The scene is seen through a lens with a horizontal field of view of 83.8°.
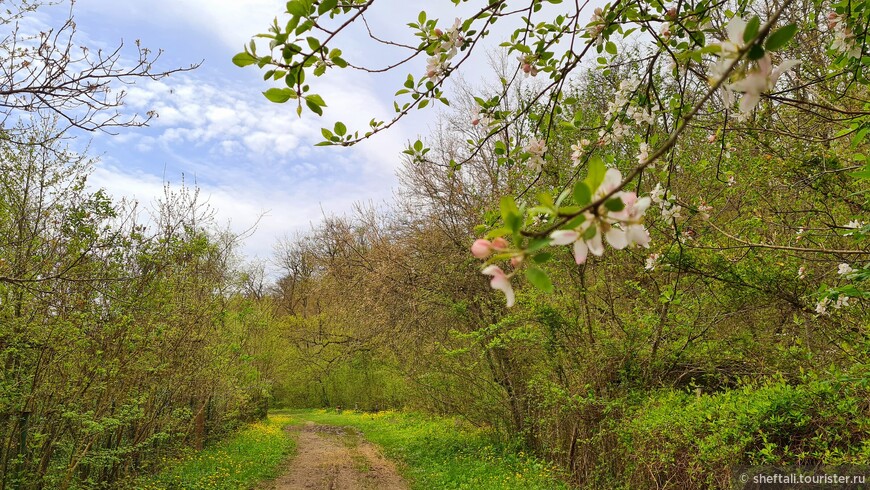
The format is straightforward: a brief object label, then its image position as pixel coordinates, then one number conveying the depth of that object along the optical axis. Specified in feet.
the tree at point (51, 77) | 8.52
